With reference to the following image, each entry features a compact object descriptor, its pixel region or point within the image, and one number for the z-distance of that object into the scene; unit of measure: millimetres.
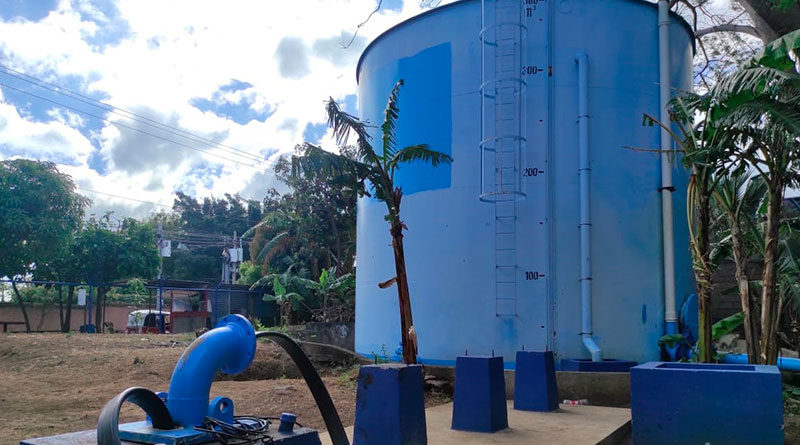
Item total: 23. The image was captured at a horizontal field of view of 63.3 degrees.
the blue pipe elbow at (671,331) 12211
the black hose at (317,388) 4574
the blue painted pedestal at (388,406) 5449
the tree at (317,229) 27797
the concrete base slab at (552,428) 6914
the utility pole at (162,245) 41500
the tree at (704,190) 9172
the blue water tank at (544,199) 12266
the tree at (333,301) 24016
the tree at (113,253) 29281
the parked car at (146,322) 32006
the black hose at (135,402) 3129
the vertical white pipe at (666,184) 12531
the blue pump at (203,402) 3705
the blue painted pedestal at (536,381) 8889
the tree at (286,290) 24411
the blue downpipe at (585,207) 11977
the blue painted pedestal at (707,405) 6219
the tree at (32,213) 23469
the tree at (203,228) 48719
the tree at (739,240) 9234
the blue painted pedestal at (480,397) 7340
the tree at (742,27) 12332
